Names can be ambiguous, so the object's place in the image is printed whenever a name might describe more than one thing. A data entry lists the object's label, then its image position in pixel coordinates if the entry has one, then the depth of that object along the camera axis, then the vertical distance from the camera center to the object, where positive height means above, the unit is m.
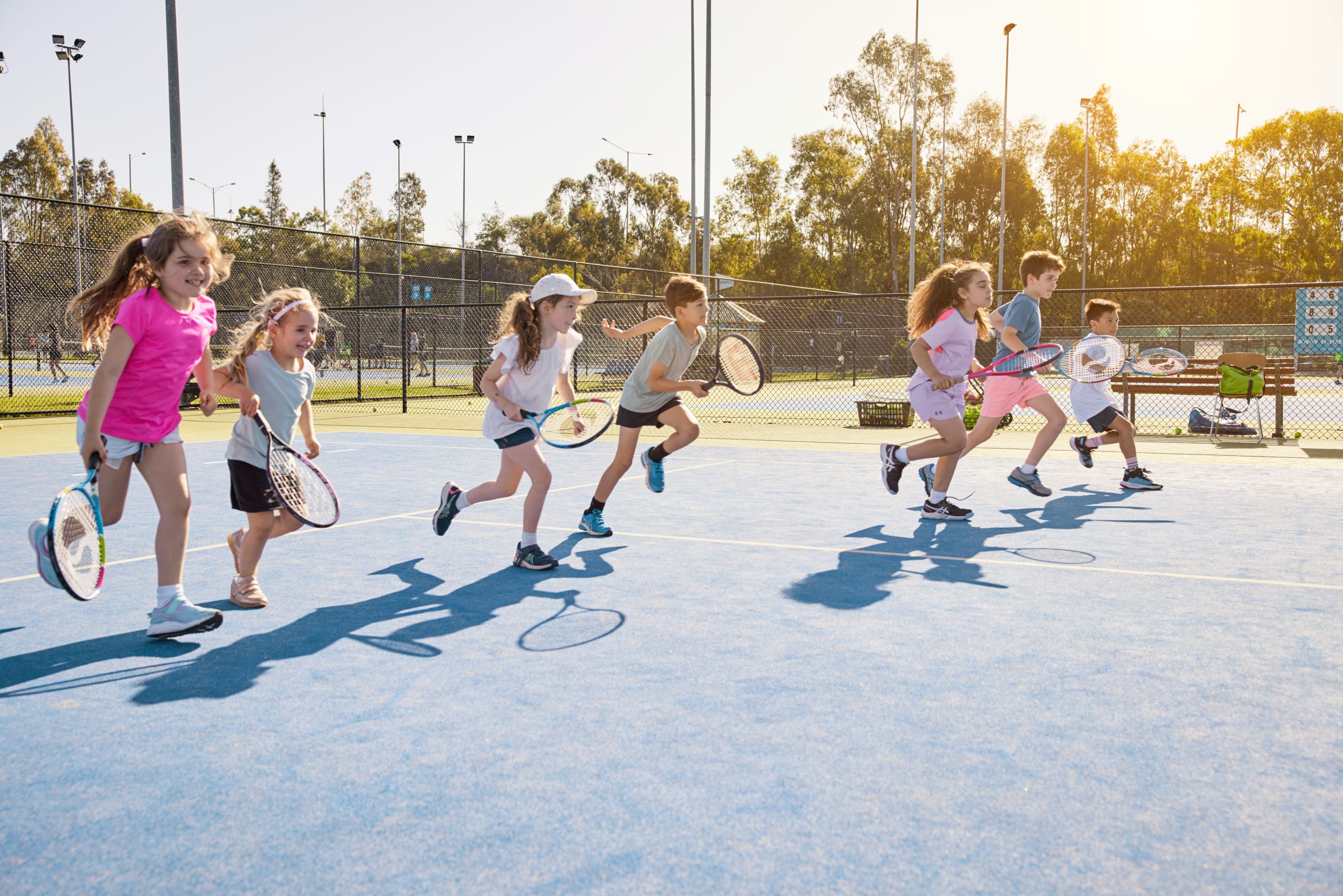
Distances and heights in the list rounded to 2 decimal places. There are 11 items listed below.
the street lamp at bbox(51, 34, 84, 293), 41.28 +13.13
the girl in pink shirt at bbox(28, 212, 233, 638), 3.70 +0.03
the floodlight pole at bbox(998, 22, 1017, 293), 43.62 +8.07
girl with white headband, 4.23 -0.10
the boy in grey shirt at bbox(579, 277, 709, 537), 5.89 -0.06
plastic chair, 11.92 +0.19
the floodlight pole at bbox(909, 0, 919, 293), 38.25 +7.43
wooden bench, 12.67 -0.11
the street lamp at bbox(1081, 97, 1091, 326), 50.62 +11.95
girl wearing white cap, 5.05 -0.03
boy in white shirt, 7.94 -0.30
